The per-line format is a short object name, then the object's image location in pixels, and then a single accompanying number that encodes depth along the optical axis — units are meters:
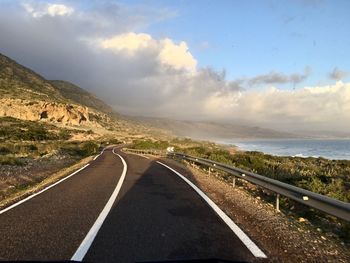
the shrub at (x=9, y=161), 26.83
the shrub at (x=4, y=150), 42.47
